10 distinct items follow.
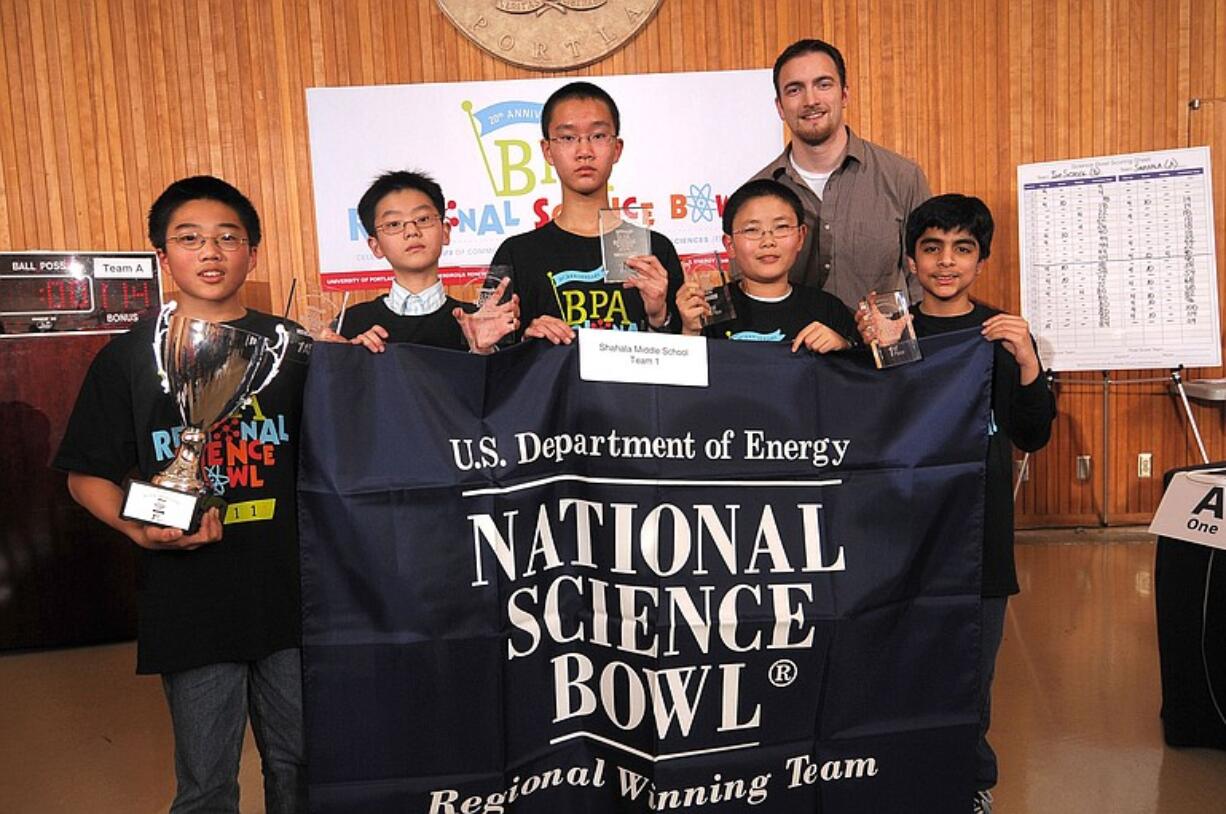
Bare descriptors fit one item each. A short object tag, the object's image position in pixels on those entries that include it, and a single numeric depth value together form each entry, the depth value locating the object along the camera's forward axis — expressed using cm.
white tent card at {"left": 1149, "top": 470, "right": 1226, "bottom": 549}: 237
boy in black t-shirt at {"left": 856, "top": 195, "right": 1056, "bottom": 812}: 199
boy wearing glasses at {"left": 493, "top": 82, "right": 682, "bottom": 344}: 219
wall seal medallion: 462
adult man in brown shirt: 280
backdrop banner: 456
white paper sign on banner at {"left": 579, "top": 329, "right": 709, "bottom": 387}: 171
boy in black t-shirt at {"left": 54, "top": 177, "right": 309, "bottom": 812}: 162
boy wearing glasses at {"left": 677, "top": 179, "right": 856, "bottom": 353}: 209
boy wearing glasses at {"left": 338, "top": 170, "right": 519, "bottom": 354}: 207
